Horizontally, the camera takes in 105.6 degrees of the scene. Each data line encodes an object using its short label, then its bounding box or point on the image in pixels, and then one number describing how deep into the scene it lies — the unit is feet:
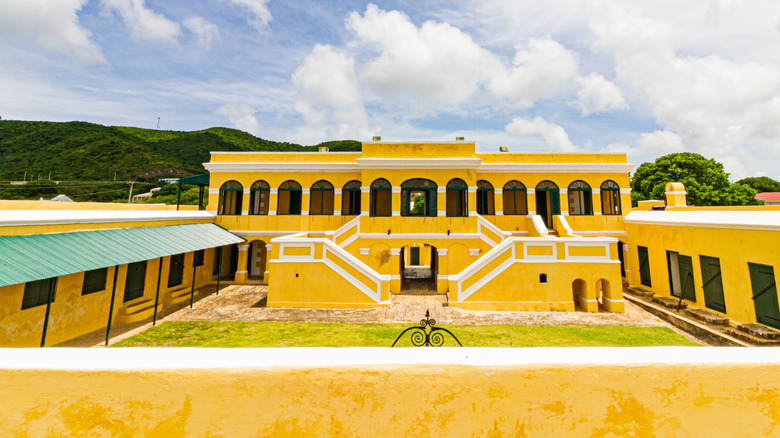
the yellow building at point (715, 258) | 35.19
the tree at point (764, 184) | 192.54
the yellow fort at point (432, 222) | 46.21
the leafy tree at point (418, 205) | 186.91
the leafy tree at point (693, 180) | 96.84
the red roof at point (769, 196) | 185.86
